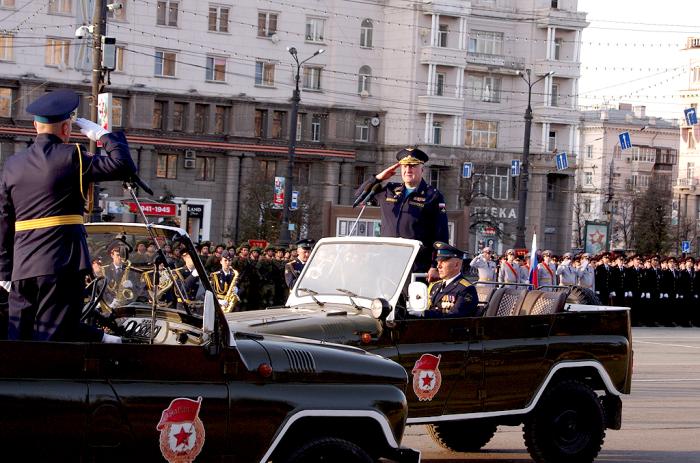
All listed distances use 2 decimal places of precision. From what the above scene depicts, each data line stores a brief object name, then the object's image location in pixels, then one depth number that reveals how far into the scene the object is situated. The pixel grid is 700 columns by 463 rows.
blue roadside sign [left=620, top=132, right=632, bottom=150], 64.94
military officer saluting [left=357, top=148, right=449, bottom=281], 12.32
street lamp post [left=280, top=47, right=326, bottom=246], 51.66
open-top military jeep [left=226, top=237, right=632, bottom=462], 10.41
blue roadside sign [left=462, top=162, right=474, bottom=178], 77.56
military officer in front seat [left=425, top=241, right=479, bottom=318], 11.22
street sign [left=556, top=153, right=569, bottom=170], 78.55
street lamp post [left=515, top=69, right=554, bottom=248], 58.12
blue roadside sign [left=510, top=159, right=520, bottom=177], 76.14
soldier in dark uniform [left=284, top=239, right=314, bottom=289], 22.73
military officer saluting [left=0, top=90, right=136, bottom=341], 6.88
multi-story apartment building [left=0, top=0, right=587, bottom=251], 66.94
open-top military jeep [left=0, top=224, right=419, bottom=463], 6.26
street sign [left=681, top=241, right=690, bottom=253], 81.81
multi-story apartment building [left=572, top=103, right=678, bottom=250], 124.62
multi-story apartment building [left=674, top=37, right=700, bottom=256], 106.75
